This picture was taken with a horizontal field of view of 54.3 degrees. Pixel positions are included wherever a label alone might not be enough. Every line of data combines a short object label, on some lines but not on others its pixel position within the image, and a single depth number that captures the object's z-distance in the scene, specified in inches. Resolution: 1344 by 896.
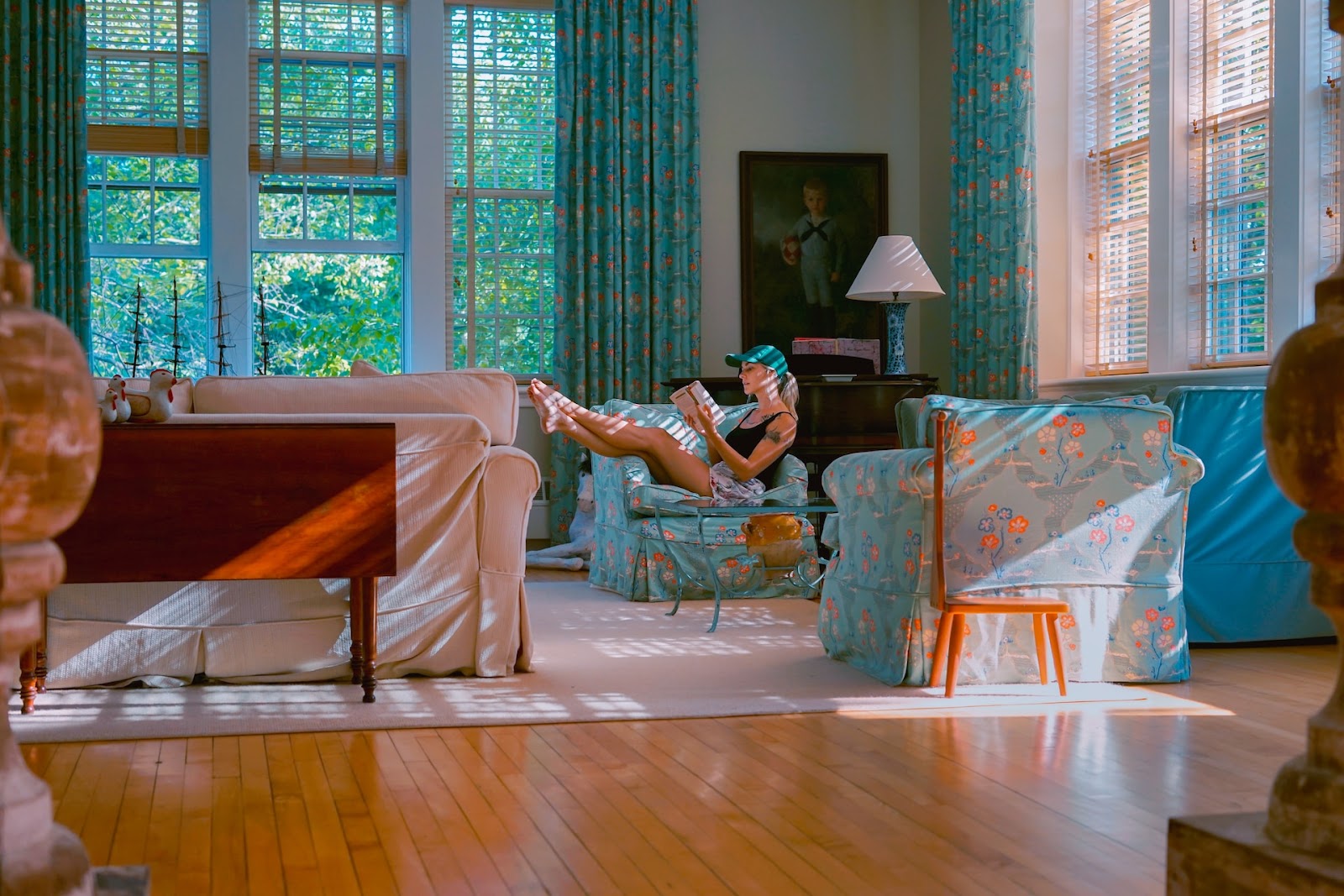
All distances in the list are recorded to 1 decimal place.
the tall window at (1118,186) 230.5
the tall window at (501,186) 294.4
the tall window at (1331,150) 183.2
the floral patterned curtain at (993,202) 246.5
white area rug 122.5
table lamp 256.5
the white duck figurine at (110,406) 127.0
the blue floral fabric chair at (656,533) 207.9
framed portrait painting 297.7
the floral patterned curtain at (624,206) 289.9
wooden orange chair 131.6
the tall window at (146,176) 278.4
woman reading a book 197.6
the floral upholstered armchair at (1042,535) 135.4
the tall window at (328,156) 284.4
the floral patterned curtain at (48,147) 265.3
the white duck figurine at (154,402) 129.0
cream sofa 137.2
